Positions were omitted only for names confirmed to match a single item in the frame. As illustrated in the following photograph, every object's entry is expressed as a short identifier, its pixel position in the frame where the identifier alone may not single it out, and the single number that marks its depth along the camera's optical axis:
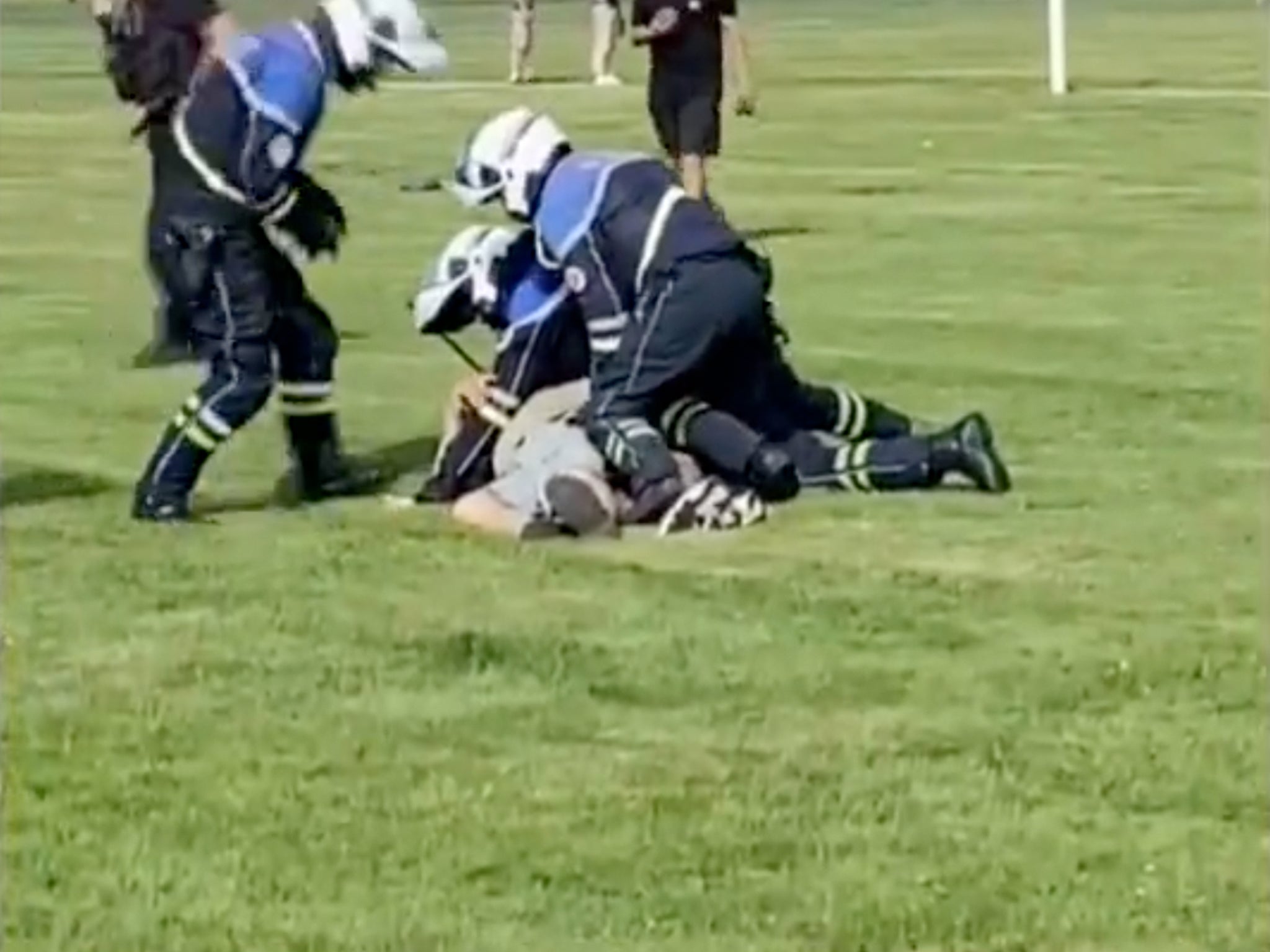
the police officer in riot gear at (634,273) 12.07
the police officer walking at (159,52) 16.28
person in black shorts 21.22
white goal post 35.66
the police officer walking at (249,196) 12.16
